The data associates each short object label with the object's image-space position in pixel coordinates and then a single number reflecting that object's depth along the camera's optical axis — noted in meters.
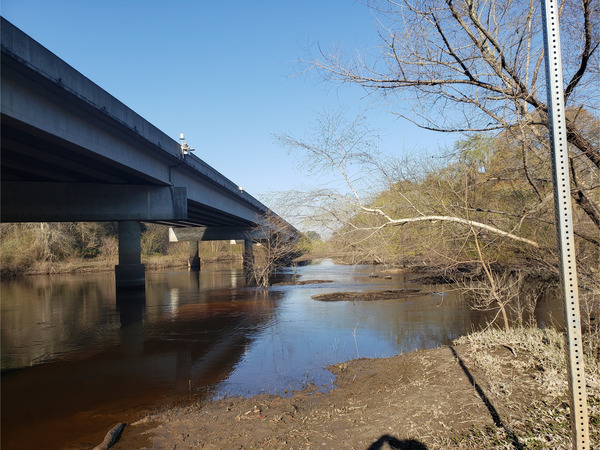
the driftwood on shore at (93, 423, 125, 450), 6.33
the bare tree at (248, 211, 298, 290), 29.44
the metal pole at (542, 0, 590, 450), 2.62
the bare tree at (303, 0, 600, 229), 5.92
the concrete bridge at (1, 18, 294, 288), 12.27
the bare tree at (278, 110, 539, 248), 8.00
